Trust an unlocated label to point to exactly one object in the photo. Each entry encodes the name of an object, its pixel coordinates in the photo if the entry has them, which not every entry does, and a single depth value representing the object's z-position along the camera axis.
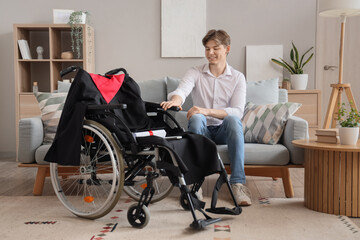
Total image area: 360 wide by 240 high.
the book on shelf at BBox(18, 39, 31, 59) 4.41
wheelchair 1.98
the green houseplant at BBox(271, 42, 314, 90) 4.25
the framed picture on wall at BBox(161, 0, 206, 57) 4.60
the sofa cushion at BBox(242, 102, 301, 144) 2.72
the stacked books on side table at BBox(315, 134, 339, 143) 2.29
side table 2.17
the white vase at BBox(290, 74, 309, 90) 4.24
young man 2.45
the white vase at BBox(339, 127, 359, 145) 2.23
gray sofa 2.58
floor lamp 3.38
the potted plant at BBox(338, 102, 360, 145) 2.23
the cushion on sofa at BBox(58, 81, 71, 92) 3.17
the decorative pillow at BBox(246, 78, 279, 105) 3.09
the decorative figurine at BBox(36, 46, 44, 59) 4.55
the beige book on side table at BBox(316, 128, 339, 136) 2.28
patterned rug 1.92
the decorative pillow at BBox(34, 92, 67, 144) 2.79
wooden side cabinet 4.02
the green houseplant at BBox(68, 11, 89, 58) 4.36
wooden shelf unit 4.40
